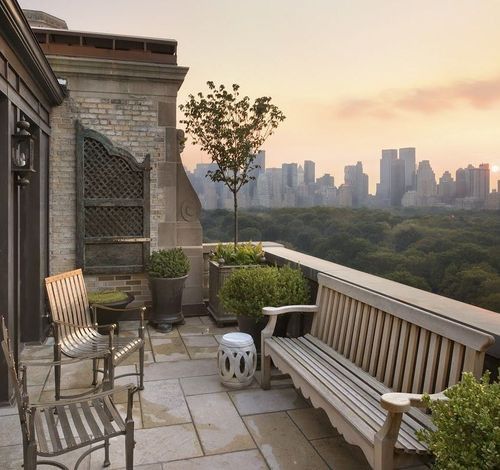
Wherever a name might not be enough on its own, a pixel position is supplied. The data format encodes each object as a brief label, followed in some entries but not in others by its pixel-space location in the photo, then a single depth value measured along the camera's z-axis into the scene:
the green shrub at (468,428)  1.56
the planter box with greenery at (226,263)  6.28
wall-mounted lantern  4.04
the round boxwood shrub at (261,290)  4.52
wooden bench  2.25
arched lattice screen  6.44
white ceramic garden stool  4.11
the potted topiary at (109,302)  5.70
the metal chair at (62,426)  2.23
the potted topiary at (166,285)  6.22
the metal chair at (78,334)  3.69
